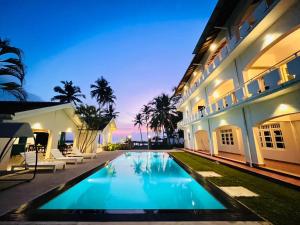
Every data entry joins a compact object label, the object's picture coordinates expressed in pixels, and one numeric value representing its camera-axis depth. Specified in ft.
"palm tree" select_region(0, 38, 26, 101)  23.09
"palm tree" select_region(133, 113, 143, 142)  157.89
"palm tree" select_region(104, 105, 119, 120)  140.67
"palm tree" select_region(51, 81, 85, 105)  92.68
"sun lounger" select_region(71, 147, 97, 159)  44.93
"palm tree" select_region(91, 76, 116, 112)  113.39
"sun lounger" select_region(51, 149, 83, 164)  35.40
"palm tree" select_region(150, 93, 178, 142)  119.14
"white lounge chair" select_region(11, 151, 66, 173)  27.17
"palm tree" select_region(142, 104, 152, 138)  139.13
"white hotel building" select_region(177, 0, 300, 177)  21.49
